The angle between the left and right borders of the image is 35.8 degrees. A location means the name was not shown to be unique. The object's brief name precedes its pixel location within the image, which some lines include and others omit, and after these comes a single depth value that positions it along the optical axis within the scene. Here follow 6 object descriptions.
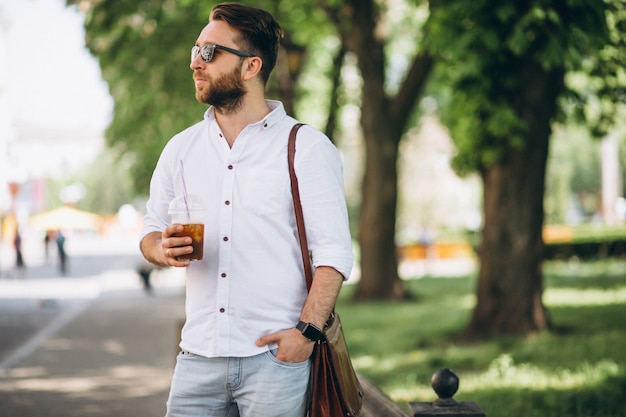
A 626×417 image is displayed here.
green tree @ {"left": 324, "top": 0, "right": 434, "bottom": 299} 19.14
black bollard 3.95
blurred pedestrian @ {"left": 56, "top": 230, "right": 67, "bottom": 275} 36.02
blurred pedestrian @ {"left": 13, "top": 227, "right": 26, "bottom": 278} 32.33
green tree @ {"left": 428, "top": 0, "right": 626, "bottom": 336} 9.95
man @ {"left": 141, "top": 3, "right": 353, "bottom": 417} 2.95
